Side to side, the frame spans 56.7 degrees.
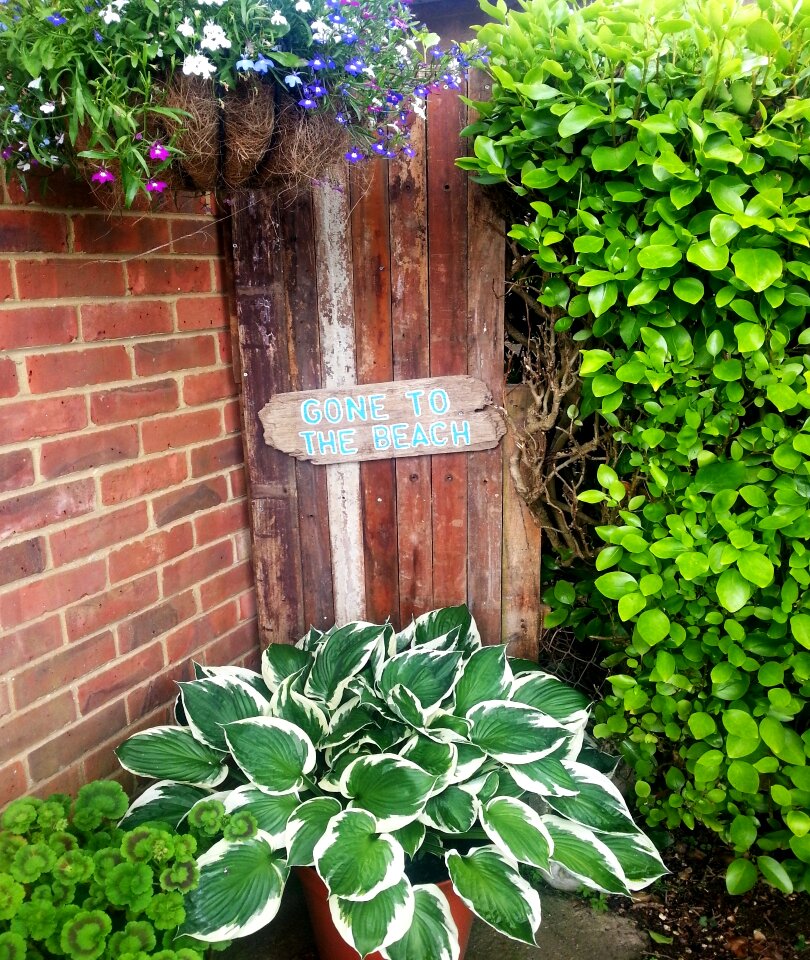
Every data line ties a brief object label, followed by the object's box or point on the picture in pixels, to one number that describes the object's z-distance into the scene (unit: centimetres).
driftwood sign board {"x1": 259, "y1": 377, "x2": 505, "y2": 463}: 209
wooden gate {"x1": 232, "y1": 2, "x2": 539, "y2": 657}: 202
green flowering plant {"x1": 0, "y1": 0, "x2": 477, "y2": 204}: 129
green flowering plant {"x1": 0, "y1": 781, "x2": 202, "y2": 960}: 128
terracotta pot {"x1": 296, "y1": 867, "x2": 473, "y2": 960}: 167
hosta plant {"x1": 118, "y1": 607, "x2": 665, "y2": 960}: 154
